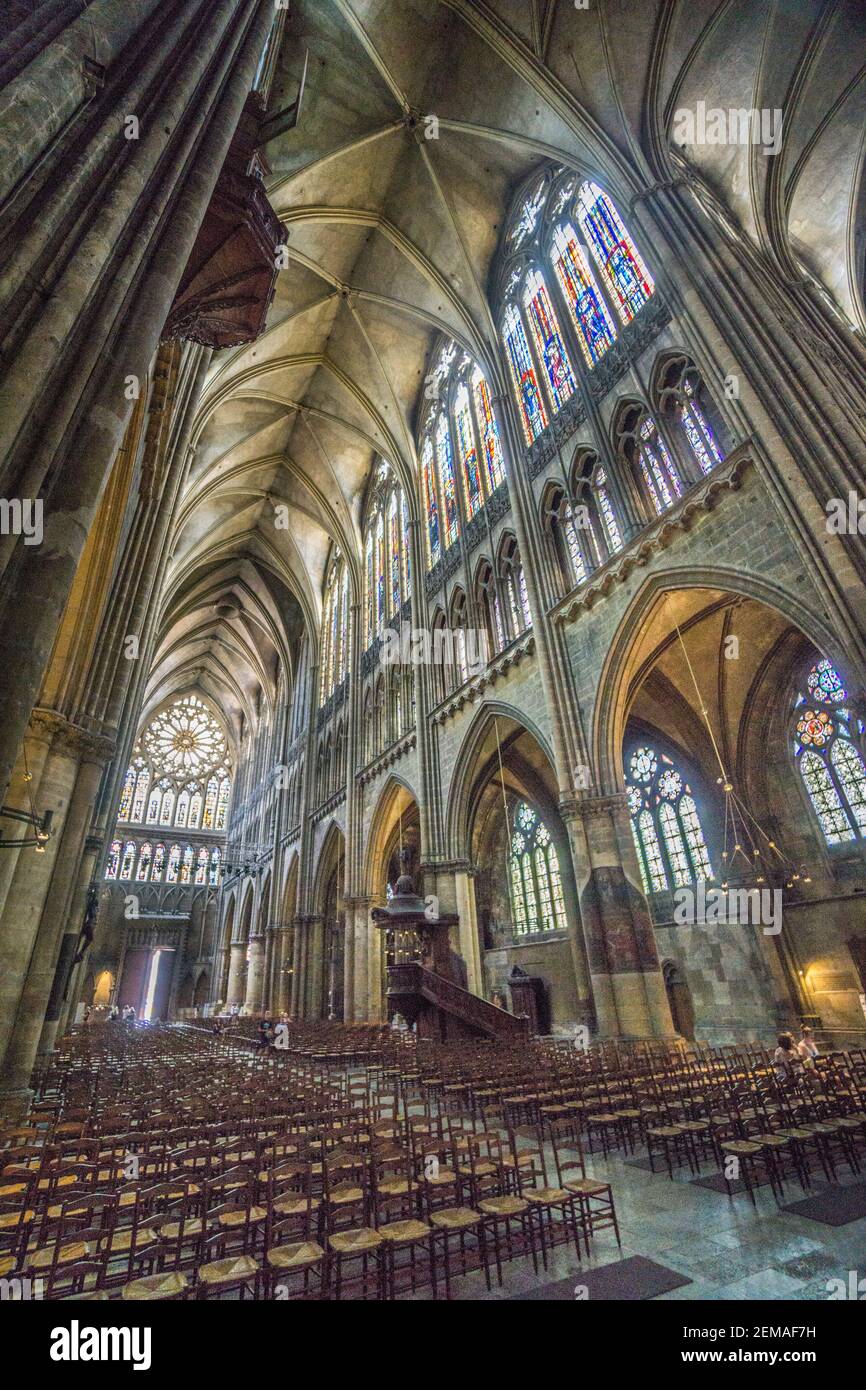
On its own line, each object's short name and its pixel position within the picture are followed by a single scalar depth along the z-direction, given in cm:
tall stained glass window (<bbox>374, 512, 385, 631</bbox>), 2383
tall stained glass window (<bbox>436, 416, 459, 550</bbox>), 1919
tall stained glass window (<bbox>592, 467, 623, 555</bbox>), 1234
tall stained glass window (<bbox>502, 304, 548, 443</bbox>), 1558
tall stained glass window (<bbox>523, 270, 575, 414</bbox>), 1470
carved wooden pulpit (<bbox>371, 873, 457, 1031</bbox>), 1436
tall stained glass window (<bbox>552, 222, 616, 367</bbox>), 1366
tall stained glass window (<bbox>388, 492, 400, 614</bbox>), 2244
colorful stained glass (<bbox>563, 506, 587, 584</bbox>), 1316
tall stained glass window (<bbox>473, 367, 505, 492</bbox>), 1717
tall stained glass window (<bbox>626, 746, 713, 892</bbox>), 1608
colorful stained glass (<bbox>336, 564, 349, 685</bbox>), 2699
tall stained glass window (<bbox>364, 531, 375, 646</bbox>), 2459
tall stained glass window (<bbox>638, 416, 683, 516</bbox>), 1133
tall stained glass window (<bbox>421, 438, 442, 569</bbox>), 2014
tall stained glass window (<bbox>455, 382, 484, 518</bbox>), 1808
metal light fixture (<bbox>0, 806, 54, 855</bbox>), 558
